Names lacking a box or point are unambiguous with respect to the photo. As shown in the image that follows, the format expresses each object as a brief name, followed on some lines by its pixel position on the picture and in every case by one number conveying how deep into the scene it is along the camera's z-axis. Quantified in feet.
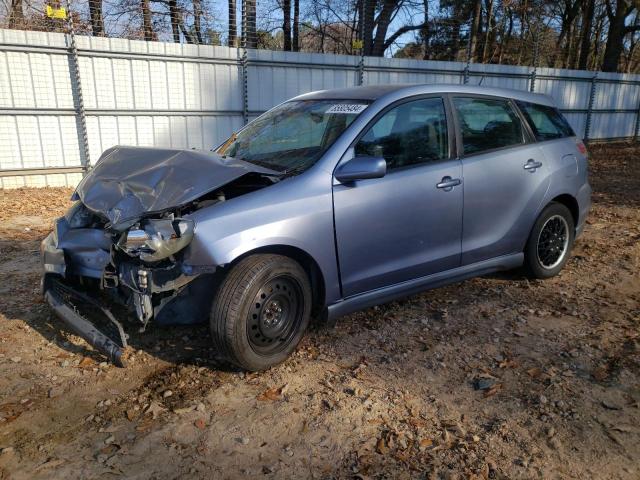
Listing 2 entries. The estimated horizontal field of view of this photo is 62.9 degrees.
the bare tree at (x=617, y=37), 70.74
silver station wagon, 10.10
